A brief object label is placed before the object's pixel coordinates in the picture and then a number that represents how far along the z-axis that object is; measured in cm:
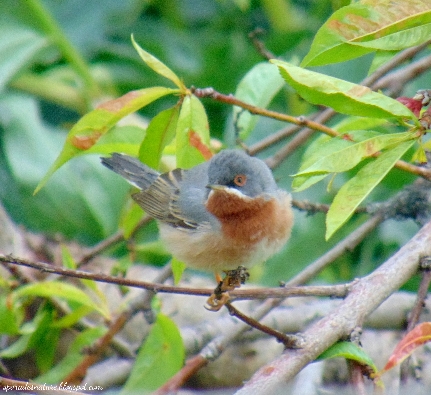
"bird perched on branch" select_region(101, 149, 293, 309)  657
